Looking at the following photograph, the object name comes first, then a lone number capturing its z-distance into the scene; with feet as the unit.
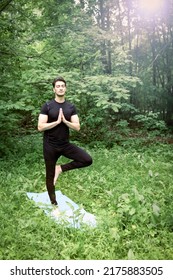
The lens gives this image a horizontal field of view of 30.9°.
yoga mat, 15.42
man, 15.65
